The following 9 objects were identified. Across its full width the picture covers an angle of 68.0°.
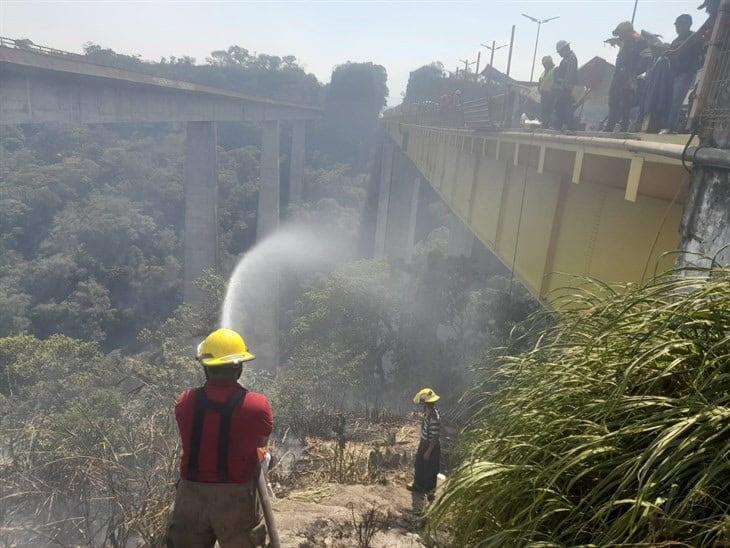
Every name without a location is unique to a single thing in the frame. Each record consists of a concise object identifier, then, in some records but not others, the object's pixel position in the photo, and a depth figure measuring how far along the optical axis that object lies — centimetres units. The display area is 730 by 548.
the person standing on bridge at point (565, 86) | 770
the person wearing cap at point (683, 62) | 539
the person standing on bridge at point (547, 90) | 802
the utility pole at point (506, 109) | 934
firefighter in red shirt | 280
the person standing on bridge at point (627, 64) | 674
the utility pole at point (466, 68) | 2479
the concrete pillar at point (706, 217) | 324
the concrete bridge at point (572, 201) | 405
